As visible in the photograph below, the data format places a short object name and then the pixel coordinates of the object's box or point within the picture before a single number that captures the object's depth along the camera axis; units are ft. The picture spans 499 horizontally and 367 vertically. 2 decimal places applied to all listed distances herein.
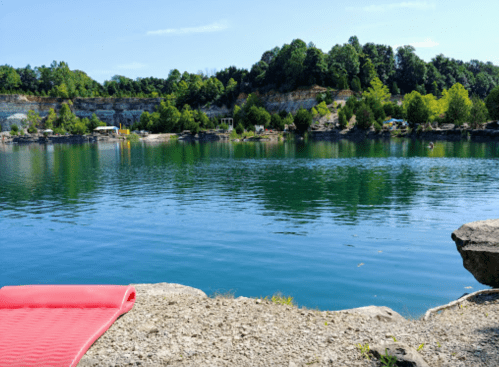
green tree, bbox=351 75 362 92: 529.86
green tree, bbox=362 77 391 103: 469.98
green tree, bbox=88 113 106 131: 594.24
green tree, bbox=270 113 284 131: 464.65
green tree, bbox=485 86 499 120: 327.26
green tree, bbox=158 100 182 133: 536.42
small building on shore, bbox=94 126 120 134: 556.59
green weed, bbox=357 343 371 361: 21.83
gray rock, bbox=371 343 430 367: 20.56
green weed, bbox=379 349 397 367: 20.71
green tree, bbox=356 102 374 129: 398.21
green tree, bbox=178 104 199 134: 486.38
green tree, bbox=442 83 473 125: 348.18
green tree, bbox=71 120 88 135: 558.15
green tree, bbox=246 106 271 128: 479.41
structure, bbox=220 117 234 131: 542.77
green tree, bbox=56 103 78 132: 591.90
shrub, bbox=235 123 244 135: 461.37
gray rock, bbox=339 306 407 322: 29.43
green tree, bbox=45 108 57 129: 596.29
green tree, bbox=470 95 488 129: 320.29
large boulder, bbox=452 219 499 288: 34.65
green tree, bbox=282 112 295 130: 467.93
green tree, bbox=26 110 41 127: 589.73
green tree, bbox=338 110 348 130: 416.87
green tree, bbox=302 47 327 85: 532.32
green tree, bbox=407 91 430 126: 359.05
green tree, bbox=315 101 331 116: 467.93
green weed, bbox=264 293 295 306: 31.22
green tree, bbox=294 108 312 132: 428.56
